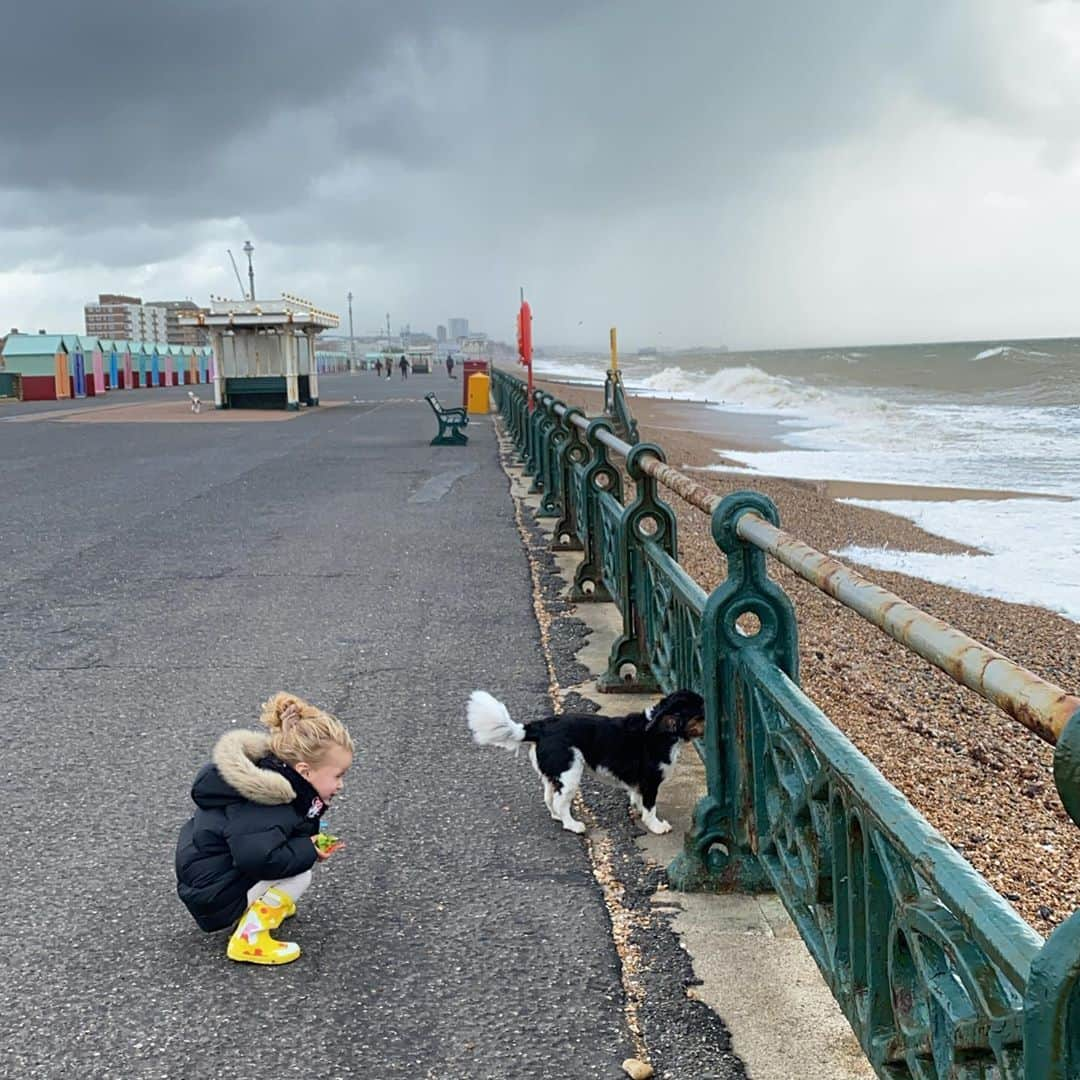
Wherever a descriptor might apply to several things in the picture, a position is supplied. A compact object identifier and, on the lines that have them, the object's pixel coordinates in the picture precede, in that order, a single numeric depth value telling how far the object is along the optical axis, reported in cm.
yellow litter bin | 3272
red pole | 2000
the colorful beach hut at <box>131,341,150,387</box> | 6309
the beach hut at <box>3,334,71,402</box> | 4966
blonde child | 338
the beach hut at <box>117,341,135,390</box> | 6103
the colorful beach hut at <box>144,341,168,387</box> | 6612
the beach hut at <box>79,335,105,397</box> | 5406
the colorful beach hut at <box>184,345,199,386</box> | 7400
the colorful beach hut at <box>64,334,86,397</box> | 5175
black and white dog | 412
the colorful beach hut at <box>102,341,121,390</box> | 5841
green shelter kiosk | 3312
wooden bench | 2138
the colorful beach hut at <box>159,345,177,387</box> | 6875
